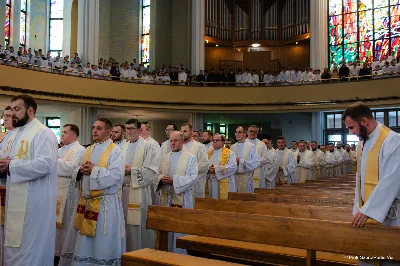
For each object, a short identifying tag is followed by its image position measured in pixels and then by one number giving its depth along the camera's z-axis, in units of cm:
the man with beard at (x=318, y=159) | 1472
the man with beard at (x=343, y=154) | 1714
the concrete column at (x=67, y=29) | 2142
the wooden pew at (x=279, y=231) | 337
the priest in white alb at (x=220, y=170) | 836
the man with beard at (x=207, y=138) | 977
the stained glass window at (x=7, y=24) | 1975
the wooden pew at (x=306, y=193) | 679
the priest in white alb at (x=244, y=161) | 921
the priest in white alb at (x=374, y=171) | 354
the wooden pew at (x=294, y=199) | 584
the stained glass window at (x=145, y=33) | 2367
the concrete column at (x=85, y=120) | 1762
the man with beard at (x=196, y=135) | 926
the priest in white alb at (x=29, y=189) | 430
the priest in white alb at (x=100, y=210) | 509
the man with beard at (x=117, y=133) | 662
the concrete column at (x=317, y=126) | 1980
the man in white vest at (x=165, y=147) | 889
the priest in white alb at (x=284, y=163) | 1227
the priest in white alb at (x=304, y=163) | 1359
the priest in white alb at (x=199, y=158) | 780
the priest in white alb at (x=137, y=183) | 612
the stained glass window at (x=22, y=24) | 2083
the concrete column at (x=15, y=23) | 2015
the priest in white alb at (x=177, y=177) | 619
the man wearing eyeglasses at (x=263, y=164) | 1035
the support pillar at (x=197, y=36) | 2214
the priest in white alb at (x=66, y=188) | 666
